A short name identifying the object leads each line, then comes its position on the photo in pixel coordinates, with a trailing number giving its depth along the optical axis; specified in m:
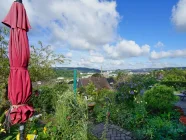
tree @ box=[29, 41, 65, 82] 5.79
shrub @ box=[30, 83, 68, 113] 5.18
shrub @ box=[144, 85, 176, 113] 4.52
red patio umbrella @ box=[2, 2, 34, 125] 1.57
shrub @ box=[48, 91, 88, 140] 2.65
